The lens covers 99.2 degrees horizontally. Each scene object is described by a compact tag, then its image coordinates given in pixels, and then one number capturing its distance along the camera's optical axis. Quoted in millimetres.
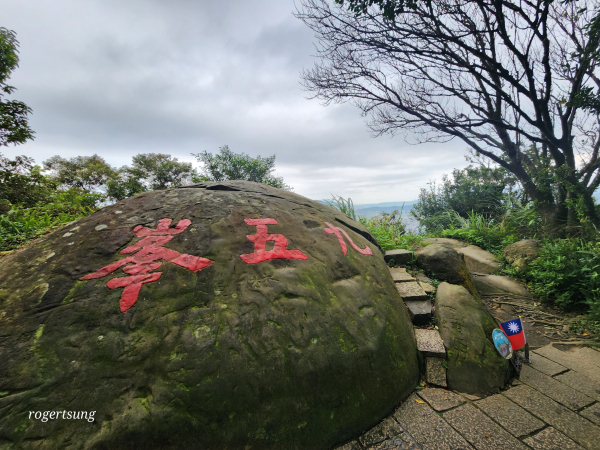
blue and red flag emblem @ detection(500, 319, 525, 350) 2229
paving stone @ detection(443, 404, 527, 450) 1447
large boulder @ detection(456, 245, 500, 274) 4782
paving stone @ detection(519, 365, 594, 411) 1844
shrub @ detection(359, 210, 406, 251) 4464
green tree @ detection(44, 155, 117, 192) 14398
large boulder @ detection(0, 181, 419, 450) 1264
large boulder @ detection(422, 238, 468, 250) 5727
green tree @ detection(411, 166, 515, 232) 8266
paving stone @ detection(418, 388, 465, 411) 1748
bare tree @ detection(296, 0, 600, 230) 4758
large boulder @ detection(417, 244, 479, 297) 3422
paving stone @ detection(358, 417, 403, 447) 1509
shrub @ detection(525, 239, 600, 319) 3244
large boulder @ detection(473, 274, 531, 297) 3980
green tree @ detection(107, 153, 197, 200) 15016
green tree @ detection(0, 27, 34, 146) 4691
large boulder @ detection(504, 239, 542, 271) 4320
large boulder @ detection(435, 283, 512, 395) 1934
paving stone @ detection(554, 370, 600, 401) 1971
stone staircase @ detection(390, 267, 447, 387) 2017
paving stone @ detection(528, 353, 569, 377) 2266
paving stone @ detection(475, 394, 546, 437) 1561
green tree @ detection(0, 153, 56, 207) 4641
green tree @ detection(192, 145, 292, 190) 11367
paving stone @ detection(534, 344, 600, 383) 2281
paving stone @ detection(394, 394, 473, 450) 1452
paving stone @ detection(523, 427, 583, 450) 1439
